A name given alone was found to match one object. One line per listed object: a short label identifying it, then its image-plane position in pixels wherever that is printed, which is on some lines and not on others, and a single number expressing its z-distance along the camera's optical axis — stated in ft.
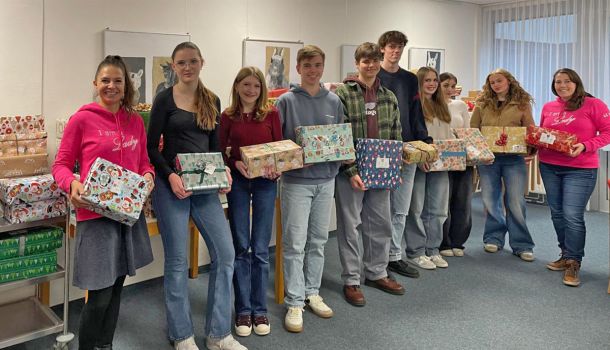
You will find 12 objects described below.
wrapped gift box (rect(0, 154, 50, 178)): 8.92
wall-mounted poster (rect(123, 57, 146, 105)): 11.55
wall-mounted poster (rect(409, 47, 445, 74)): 19.04
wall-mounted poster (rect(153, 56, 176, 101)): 11.94
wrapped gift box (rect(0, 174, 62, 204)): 8.02
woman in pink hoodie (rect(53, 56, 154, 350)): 7.32
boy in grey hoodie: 9.64
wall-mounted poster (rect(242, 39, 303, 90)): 13.84
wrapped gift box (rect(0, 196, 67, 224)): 8.13
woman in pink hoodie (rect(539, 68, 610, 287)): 12.44
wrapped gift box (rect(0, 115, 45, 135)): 9.20
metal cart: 8.36
